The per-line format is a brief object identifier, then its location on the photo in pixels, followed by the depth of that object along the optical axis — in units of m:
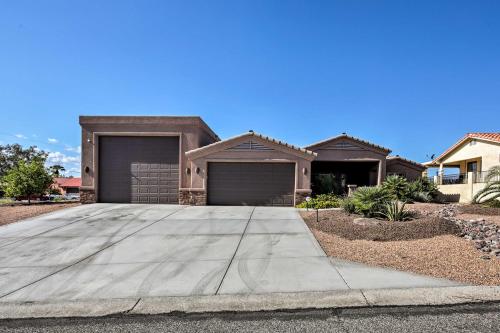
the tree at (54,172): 18.16
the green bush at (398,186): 16.12
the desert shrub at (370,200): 10.18
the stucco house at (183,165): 16.09
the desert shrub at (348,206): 11.10
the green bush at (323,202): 14.50
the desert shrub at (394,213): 9.57
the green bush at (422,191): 16.76
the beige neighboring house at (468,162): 18.33
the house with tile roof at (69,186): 61.99
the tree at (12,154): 53.15
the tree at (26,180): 16.67
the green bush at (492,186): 13.61
